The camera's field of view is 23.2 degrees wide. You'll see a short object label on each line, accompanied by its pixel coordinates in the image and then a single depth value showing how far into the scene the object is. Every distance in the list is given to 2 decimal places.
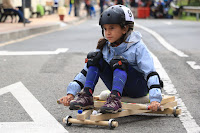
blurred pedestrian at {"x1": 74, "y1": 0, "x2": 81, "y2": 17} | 33.56
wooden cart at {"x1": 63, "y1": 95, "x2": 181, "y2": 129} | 4.08
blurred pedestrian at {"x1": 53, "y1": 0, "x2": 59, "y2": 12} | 41.12
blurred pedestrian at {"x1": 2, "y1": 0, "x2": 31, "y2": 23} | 20.13
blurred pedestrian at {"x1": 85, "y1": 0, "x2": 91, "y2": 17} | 35.71
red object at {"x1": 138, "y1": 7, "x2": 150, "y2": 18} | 32.53
